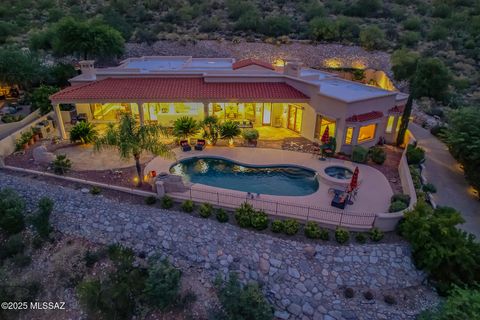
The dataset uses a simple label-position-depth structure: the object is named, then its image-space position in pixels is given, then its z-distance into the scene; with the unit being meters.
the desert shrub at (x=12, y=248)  16.42
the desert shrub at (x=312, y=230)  16.02
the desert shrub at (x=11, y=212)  16.50
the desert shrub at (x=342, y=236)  15.77
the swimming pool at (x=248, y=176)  19.50
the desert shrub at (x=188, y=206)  17.41
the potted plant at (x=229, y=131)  25.00
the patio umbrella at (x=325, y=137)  23.66
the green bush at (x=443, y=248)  14.02
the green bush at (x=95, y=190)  18.31
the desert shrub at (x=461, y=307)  10.98
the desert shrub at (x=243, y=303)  12.83
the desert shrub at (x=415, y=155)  21.92
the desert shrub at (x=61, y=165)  19.89
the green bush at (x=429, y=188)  19.28
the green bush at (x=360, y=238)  15.85
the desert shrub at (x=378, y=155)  22.42
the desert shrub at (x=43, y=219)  16.41
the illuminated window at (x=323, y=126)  24.73
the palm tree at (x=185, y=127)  24.86
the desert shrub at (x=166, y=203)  17.55
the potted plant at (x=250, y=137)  24.86
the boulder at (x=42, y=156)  21.22
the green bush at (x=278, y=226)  16.31
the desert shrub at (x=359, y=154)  22.38
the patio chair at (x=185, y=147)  23.77
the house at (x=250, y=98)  23.75
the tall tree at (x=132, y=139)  17.34
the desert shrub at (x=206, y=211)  17.11
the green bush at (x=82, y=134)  24.11
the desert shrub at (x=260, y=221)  16.40
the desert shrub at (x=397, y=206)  16.75
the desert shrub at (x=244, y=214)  16.59
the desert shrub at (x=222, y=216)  16.89
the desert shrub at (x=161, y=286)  13.62
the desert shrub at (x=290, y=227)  16.20
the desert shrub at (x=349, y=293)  14.56
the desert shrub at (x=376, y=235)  15.91
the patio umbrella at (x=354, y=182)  17.33
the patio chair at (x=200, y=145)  23.89
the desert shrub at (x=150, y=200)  17.81
